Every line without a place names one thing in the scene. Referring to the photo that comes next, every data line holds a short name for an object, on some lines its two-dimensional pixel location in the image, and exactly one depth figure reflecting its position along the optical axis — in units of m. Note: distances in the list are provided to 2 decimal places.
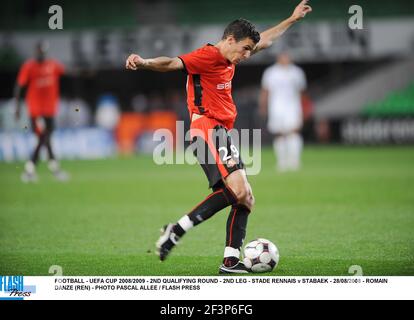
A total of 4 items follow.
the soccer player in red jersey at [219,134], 12.72
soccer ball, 13.05
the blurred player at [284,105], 33.53
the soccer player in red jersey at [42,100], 29.16
